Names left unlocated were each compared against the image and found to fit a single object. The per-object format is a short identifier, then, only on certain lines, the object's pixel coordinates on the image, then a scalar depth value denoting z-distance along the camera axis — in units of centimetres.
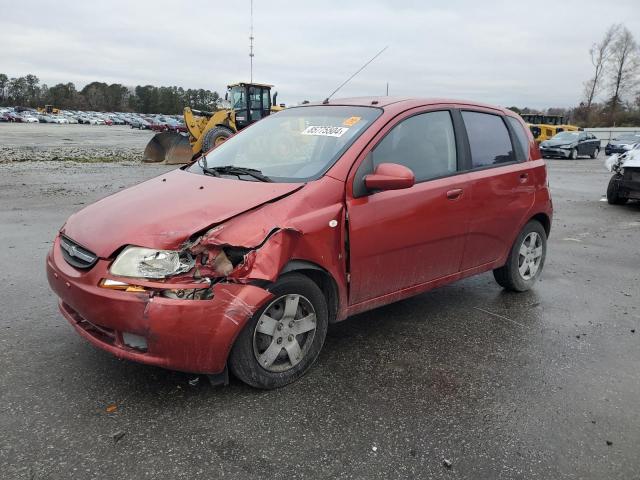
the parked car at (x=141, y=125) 6602
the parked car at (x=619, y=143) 3246
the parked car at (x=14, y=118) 7219
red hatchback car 278
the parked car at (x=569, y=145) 2716
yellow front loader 1762
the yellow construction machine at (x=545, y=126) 3281
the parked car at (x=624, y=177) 1050
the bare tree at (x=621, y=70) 5850
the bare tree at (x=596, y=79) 5975
